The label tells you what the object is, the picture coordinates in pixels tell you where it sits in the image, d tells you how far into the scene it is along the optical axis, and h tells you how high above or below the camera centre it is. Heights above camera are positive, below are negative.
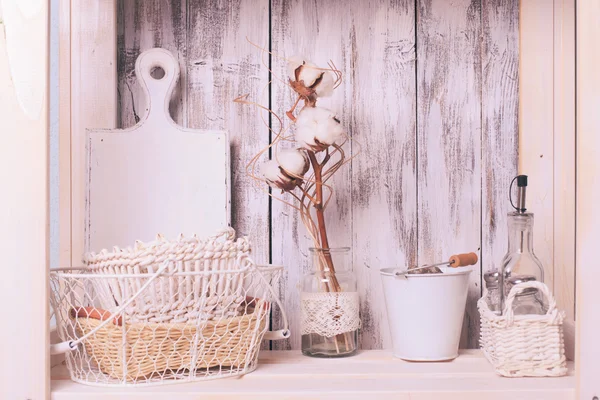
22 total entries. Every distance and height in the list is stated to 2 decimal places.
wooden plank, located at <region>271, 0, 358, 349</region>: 1.24 +0.20
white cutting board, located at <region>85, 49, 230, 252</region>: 1.19 +0.05
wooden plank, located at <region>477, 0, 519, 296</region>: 1.24 +0.15
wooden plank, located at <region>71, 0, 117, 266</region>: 1.20 +0.24
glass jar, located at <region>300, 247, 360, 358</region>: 1.09 -0.17
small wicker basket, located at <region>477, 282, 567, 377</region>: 0.95 -0.20
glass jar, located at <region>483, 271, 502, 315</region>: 1.09 -0.15
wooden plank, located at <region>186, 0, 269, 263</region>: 1.25 +0.24
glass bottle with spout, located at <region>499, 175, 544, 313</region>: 1.05 -0.08
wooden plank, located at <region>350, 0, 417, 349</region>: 1.24 +0.07
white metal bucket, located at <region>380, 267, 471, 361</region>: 1.03 -0.17
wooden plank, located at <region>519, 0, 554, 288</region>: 1.19 +0.15
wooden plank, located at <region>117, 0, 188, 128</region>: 1.24 +0.30
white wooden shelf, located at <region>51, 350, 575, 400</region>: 0.87 -0.25
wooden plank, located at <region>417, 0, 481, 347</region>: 1.24 +0.11
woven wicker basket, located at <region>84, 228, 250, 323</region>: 0.91 -0.11
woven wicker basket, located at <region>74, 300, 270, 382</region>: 0.92 -0.21
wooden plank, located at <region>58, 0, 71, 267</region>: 1.19 +0.12
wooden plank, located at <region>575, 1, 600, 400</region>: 0.83 +0.00
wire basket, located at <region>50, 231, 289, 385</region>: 0.91 -0.17
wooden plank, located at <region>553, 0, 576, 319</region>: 1.10 +0.08
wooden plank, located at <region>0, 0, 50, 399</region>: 0.84 -0.01
